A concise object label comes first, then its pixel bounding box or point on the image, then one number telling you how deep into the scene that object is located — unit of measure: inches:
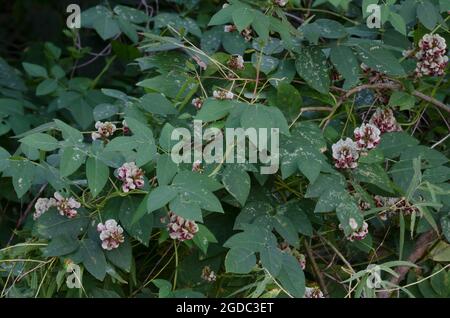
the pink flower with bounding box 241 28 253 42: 76.2
